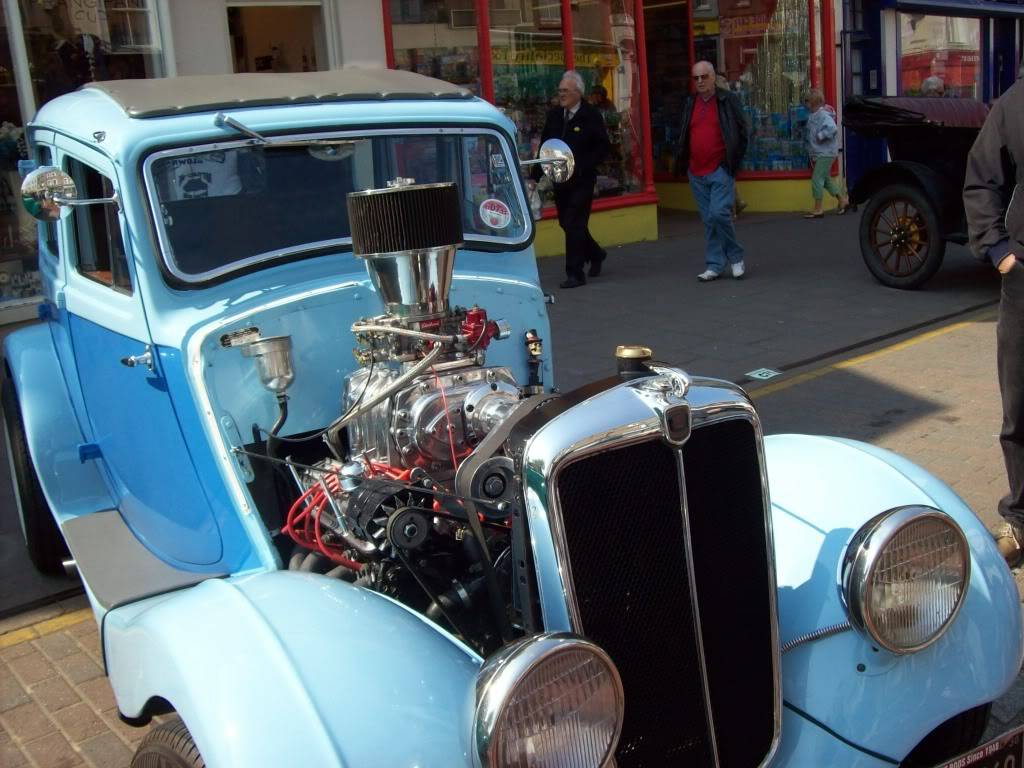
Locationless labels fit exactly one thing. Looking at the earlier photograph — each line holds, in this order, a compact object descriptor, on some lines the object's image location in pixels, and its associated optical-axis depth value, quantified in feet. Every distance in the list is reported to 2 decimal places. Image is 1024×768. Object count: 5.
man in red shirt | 29.96
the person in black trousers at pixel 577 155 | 31.12
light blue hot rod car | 6.66
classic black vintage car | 27.27
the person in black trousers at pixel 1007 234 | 12.41
